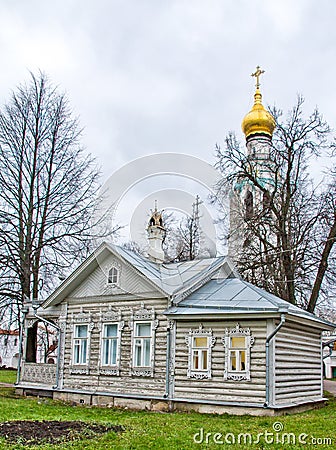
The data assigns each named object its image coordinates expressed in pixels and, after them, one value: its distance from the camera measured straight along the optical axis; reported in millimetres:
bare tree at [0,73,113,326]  21094
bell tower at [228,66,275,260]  21594
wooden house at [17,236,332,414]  13930
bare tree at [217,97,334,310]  20844
